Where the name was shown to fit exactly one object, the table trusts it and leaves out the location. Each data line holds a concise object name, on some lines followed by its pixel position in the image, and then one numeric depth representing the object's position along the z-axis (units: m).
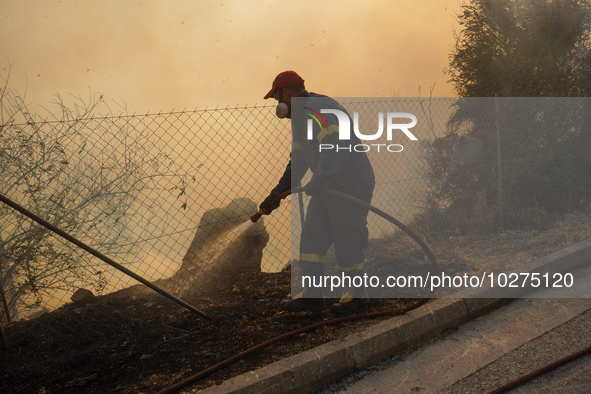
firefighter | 3.96
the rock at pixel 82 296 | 4.73
